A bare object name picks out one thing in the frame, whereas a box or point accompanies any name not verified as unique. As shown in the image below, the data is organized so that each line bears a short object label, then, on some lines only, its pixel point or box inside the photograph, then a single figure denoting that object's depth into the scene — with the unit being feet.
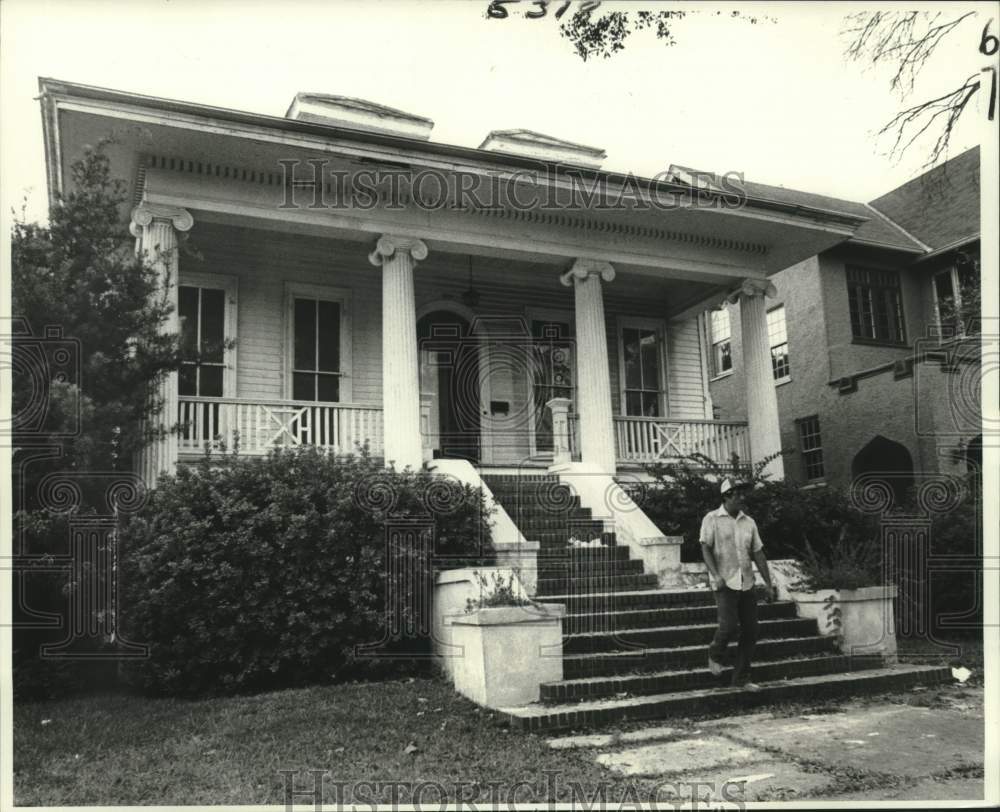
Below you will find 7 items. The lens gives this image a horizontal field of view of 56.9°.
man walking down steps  25.84
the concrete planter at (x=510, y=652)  24.49
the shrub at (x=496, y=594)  25.90
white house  28.84
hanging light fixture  48.06
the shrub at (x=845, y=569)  31.58
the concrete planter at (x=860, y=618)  30.55
